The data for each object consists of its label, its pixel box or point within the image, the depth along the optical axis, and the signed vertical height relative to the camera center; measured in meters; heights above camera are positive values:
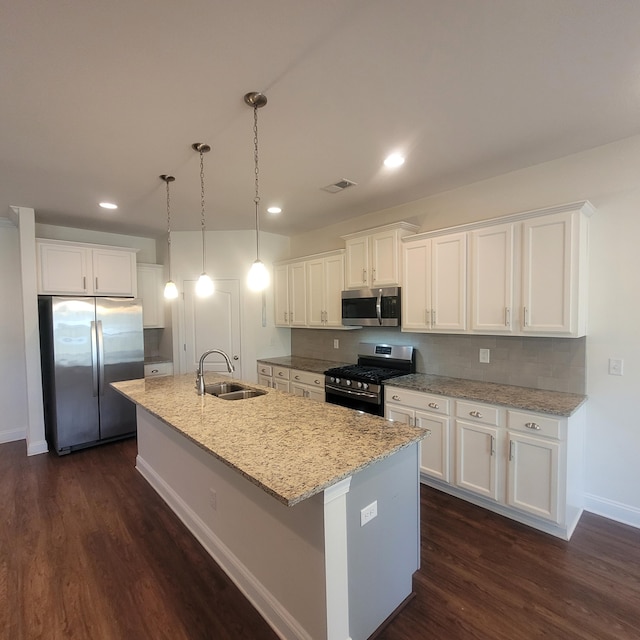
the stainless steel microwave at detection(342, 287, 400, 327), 3.51 +0.00
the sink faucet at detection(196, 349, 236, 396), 2.78 -0.59
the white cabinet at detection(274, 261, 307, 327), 4.67 +0.19
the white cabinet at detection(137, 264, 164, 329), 4.91 +0.23
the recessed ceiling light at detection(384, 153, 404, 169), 2.58 +1.12
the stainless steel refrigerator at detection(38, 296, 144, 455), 3.87 -0.65
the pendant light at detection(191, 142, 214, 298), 2.38 +1.11
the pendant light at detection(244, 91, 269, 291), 2.16 +0.24
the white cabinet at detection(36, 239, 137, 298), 3.94 +0.49
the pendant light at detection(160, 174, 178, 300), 2.93 +0.20
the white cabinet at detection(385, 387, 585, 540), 2.31 -1.12
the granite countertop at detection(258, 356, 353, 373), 4.20 -0.74
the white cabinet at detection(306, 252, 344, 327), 4.18 +0.22
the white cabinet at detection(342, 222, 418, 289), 3.47 +0.54
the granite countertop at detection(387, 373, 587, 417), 2.38 -0.69
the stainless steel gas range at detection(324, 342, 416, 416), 3.30 -0.69
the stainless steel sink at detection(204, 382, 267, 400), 2.91 -0.72
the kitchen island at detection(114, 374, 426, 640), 1.43 -1.00
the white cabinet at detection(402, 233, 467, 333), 2.99 +0.20
